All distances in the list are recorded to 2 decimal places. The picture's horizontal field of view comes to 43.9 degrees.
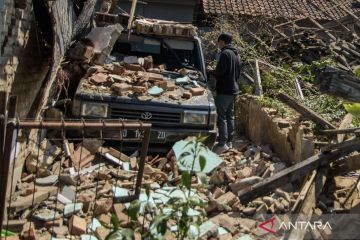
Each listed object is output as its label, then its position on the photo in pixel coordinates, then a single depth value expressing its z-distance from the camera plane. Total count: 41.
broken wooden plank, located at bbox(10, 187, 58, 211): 4.39
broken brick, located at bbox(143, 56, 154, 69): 7.11
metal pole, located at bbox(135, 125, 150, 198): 3.75
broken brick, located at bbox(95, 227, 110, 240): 4.05
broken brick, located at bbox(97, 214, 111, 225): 4.40
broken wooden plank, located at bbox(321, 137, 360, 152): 4.69
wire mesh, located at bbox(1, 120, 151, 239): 3.75
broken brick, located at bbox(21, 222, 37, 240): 3.96
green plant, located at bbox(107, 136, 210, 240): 2.64
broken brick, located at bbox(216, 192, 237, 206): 4.91
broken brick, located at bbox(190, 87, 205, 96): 6.44
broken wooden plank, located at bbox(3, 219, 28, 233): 4.06
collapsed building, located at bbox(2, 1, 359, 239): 4.23
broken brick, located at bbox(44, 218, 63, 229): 4.25
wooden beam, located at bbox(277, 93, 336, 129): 6.52
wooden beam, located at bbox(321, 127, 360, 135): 4.77
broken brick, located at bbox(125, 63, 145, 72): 6.91
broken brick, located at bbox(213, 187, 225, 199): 5.18
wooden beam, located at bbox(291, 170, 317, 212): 4.50
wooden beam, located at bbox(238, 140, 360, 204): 4.70
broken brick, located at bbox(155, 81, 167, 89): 6.43
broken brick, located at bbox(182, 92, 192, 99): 6.25
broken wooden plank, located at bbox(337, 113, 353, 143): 5.77
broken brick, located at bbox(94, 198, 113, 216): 4.51
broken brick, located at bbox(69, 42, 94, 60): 6.38
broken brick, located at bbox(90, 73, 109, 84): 6.21
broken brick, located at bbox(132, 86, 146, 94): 6.11
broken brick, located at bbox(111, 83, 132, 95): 6.02
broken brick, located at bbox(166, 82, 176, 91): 6.43
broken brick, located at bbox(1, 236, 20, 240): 3.77
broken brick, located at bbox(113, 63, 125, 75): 6.61
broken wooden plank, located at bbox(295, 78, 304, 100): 9.63
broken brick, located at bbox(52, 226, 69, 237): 4.14
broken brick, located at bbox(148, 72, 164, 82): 6.52
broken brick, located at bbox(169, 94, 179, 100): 6.18
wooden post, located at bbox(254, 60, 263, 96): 9.84
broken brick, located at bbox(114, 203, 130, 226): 4.30
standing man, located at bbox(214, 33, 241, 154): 7.27
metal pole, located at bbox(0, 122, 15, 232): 3.19
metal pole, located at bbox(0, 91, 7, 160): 3.24
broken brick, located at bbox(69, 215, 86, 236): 4.13
